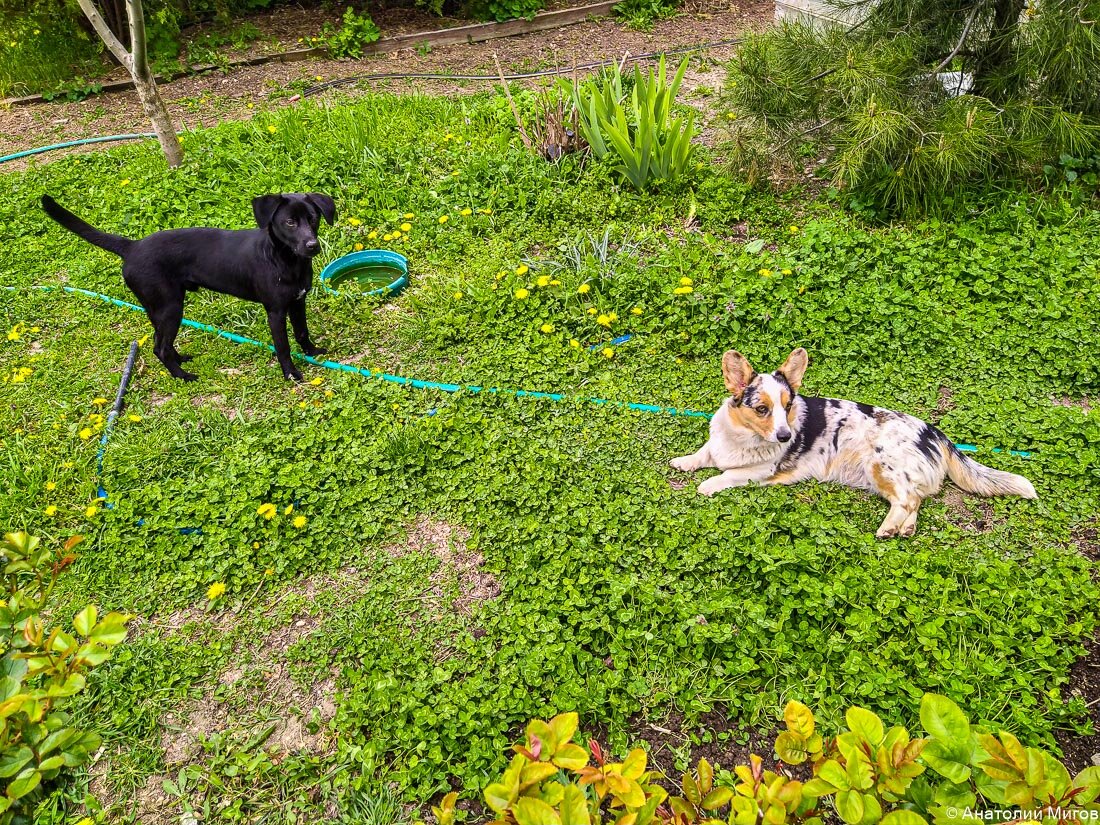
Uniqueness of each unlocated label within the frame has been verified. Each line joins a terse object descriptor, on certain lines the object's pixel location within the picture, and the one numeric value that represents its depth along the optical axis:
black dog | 3.65
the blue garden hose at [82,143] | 6.86
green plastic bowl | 4.79
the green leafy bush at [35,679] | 1.21
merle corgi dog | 2.94
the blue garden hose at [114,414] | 3.50
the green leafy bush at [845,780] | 1.01
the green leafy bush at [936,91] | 4.38
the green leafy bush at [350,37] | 8.67
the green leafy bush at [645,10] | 9.22
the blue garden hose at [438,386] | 3.61
